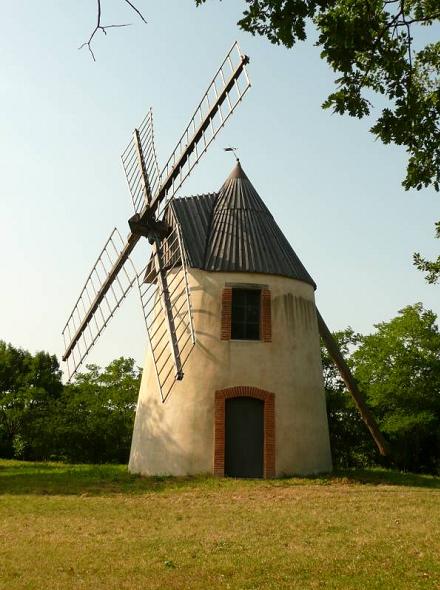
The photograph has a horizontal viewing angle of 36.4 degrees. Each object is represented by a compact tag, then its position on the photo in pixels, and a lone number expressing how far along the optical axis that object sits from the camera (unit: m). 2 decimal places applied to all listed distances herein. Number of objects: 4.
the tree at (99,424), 26.91
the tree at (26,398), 28.11
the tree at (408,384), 22.52
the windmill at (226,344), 16.73
